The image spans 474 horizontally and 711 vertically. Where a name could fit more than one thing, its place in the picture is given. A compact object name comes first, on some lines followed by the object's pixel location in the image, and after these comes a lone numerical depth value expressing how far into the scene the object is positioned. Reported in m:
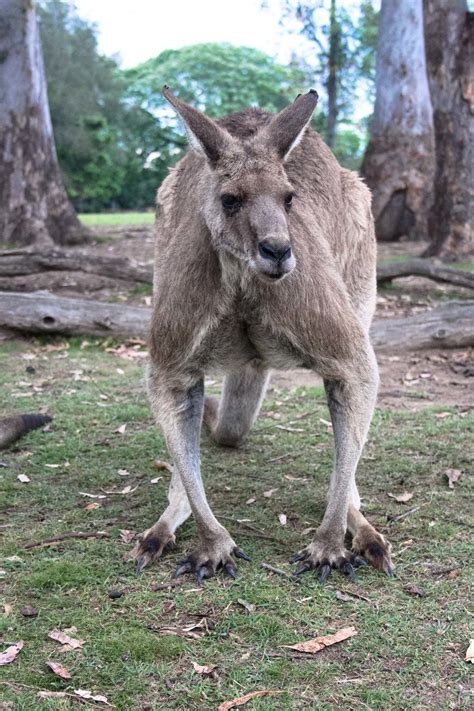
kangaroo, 3.22
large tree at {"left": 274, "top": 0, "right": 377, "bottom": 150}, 24.30
